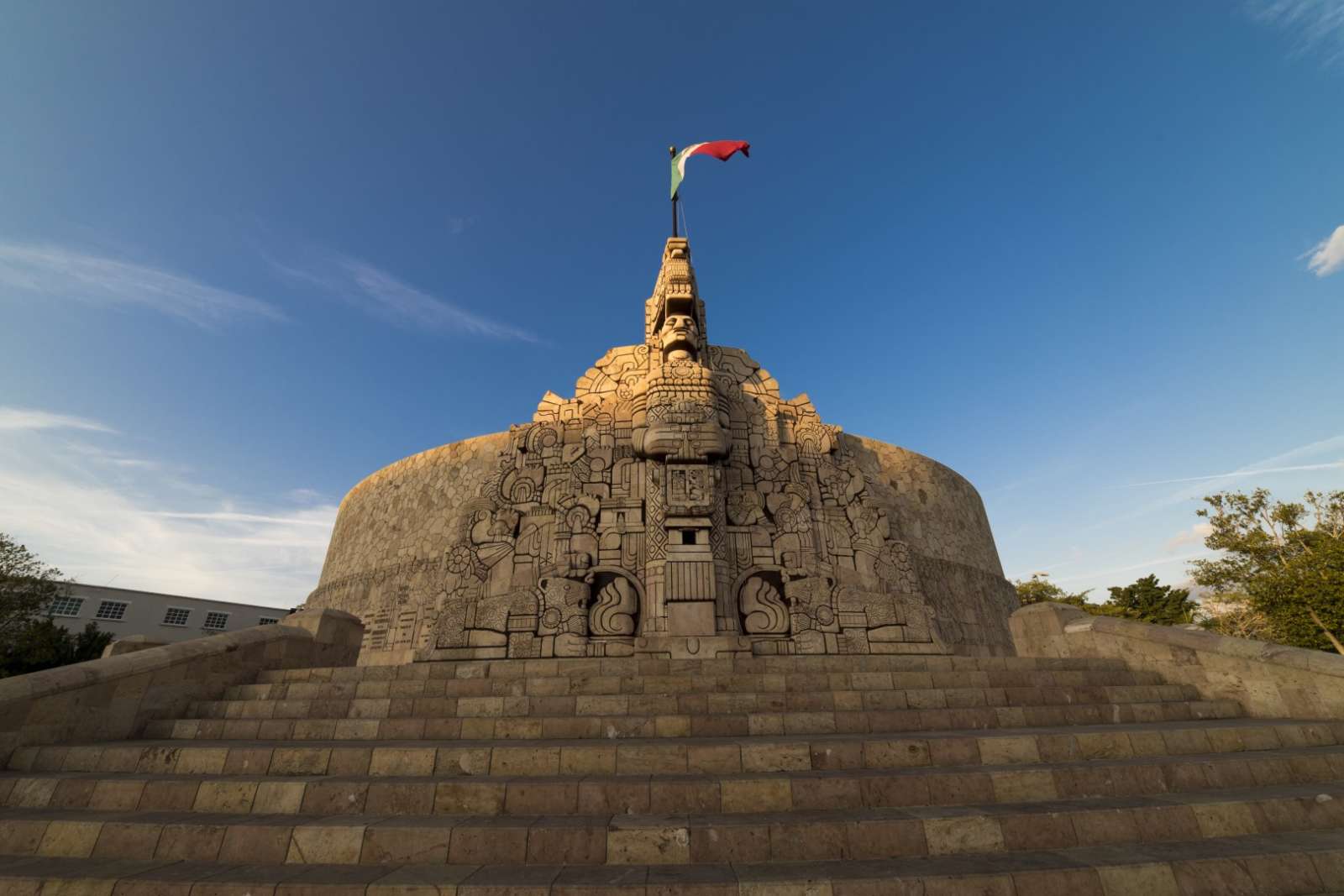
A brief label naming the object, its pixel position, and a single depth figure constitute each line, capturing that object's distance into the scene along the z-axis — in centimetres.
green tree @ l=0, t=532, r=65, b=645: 1841
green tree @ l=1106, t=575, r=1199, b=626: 2638
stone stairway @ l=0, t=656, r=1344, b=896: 310
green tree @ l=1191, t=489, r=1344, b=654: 1593
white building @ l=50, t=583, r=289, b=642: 3023
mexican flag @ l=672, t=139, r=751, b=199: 1453
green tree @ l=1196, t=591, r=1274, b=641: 2422
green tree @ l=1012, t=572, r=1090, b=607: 3581
